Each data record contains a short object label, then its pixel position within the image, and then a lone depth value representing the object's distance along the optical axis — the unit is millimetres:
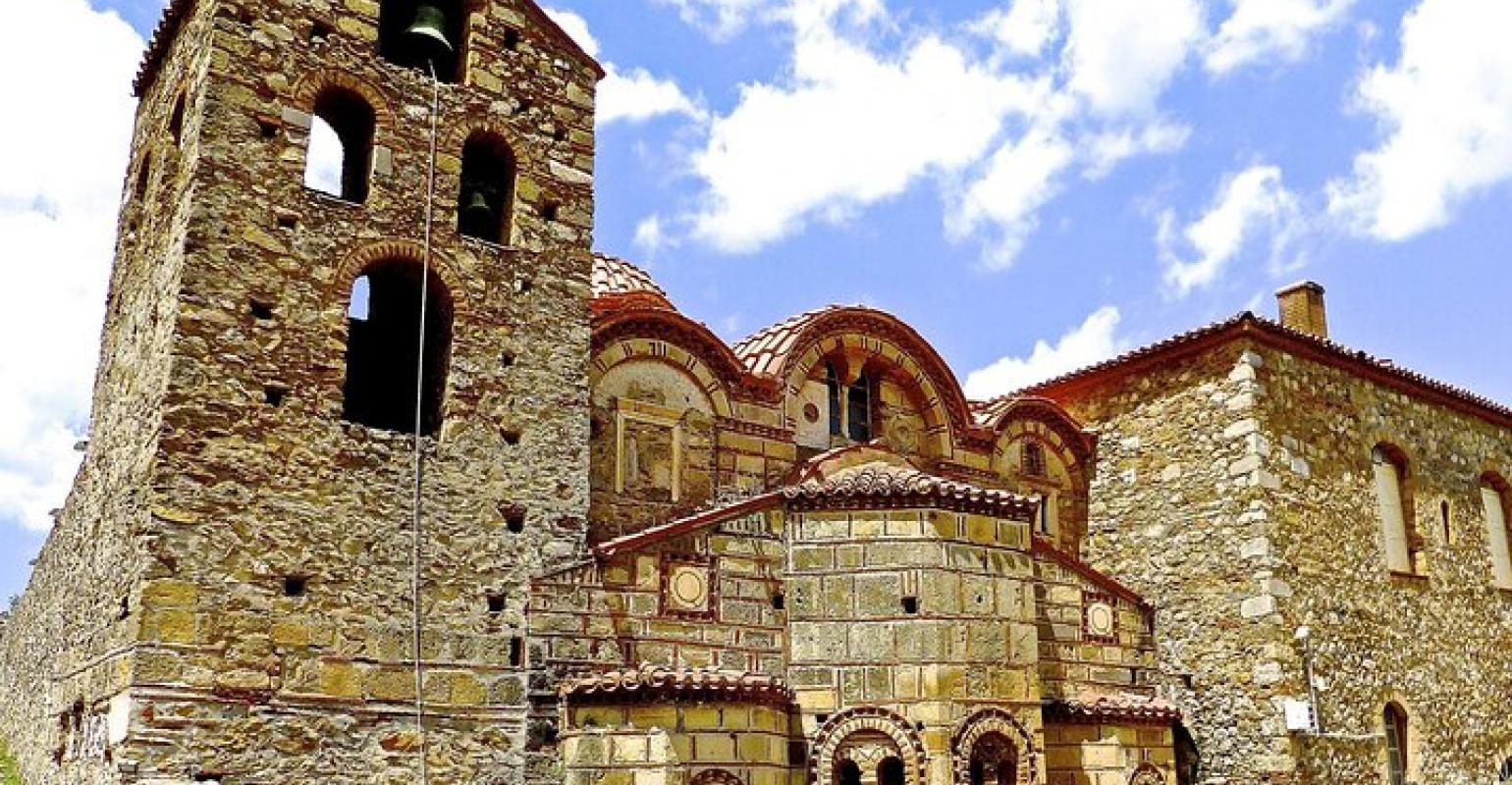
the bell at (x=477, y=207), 11938
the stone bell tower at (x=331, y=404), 9734
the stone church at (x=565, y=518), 10086
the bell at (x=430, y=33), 11867
